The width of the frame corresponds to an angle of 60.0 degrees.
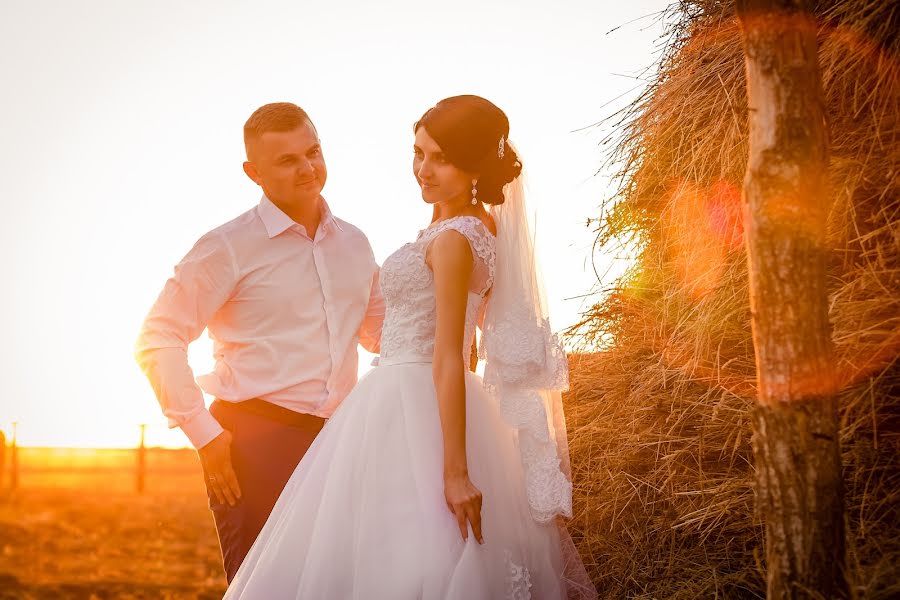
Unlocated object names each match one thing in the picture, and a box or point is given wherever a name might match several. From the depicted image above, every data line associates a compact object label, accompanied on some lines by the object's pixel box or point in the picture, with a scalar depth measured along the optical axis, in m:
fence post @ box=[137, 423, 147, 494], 19.33
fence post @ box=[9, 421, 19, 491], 20.38
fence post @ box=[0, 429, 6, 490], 20.55
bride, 2.96
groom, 3.96
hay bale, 2.73
